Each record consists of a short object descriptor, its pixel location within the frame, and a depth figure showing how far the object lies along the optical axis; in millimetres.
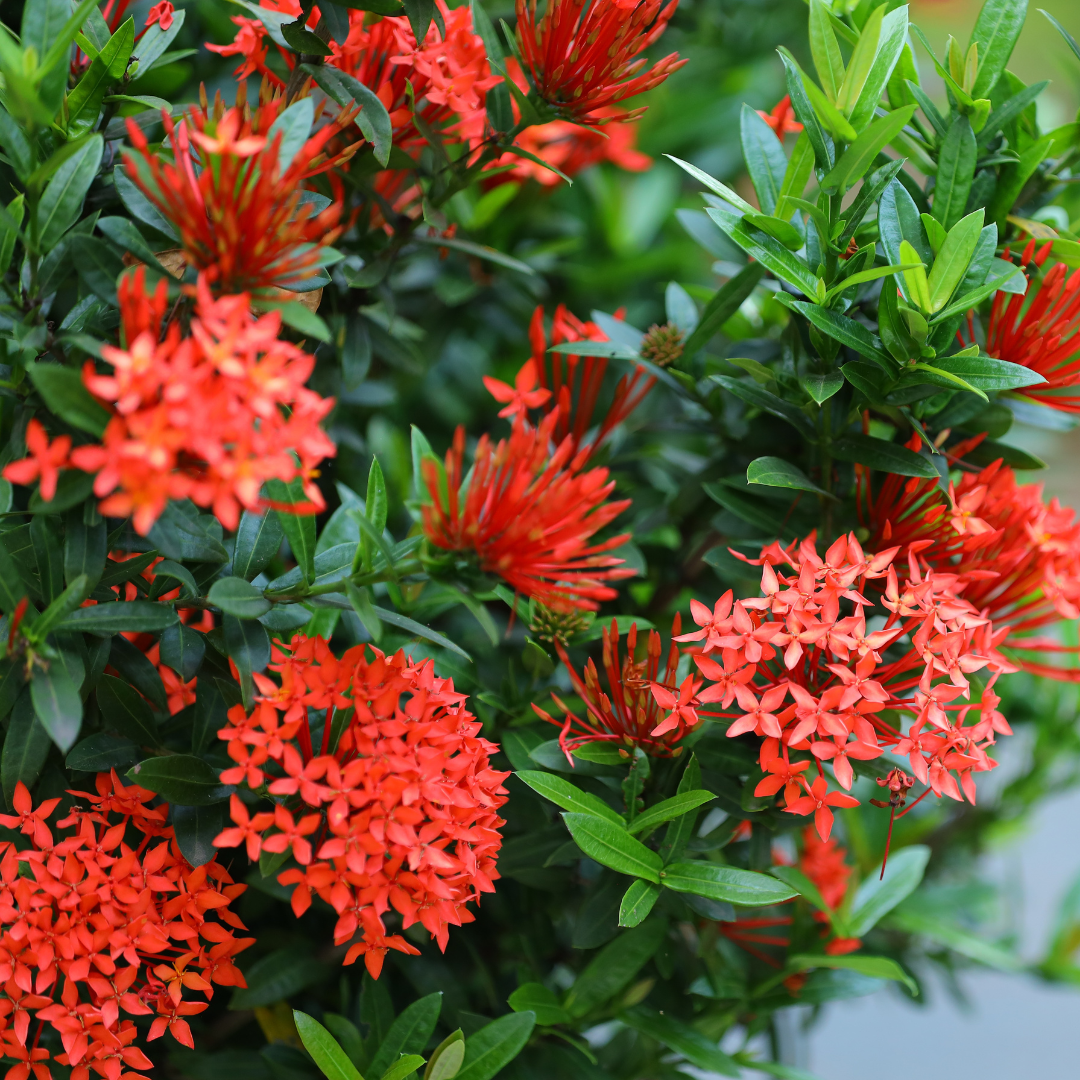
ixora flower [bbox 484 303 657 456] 1198
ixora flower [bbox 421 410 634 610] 1110
